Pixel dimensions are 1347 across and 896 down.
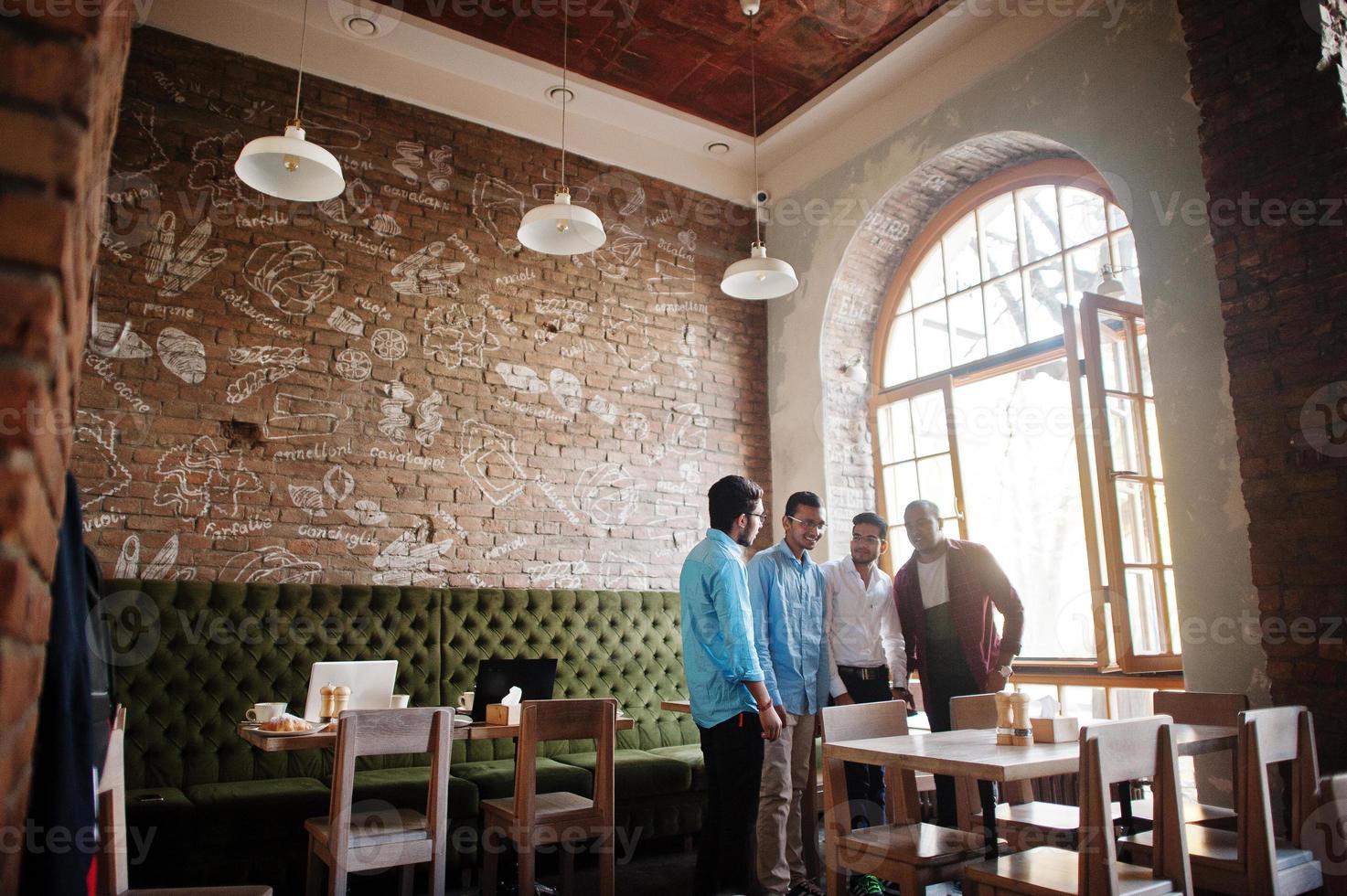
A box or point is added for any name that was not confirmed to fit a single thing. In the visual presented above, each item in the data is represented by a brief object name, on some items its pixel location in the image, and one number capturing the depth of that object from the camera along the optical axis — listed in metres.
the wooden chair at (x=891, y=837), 2.77
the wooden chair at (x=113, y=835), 2.34
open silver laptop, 3.81
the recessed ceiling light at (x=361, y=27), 5.75
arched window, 4.85
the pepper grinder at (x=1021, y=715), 2.94
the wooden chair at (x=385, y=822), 3.20
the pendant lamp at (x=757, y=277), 5.38
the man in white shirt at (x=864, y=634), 4.50
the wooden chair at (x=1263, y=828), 2.55
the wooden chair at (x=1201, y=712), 3.35
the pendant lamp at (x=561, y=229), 4.78
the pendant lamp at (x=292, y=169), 4.16
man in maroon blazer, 4.52
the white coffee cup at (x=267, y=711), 3.77
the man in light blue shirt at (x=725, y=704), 3.45
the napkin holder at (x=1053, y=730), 2.90
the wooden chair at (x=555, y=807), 3.68
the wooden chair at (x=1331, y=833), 2.43
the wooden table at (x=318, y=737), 3.50
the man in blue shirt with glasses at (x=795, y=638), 3.96
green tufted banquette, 4.03
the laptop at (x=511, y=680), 4.11
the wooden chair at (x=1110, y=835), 2.25
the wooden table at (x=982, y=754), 2.45
